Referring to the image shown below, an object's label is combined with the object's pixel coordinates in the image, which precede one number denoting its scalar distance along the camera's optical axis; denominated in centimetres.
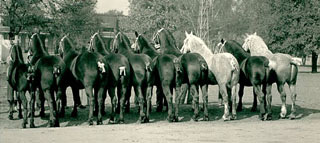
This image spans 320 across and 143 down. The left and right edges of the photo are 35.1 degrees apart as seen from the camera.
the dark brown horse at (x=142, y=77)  1514
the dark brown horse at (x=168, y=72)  1530
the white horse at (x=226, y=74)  1602
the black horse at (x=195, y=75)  1562
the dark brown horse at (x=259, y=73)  1594
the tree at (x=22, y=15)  3444
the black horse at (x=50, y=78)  1412
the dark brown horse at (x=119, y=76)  1491
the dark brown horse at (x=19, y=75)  1446
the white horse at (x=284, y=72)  1626
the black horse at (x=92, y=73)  1441
